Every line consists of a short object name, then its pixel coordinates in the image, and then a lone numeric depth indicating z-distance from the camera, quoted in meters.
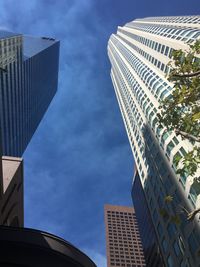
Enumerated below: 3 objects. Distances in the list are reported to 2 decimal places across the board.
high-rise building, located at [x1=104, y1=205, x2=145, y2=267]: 110.33
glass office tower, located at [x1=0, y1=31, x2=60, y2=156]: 63.70
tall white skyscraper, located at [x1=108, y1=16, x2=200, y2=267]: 25.94
